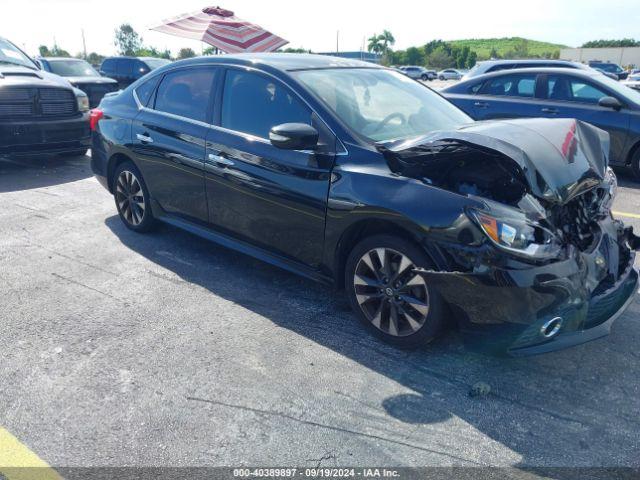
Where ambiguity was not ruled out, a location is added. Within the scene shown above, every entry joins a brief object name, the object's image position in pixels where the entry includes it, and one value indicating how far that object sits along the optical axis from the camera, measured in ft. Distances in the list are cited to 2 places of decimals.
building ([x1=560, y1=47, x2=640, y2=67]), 250.37
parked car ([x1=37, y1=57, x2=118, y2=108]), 45.19
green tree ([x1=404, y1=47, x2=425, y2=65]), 312.21
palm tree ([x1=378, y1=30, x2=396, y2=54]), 347.56
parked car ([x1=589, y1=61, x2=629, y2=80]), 124.96
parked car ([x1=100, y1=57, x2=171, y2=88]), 58.85
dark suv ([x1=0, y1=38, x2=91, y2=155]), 25.36
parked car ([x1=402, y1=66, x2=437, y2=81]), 176.53
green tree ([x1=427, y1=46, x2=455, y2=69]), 291.79
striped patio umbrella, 42.29
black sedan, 9.61
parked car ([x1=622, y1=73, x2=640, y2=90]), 64.84
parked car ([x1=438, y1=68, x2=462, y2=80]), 191.42
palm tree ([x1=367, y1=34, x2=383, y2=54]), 350.23
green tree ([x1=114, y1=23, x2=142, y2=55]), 293.84
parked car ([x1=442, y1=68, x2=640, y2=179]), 25.16
